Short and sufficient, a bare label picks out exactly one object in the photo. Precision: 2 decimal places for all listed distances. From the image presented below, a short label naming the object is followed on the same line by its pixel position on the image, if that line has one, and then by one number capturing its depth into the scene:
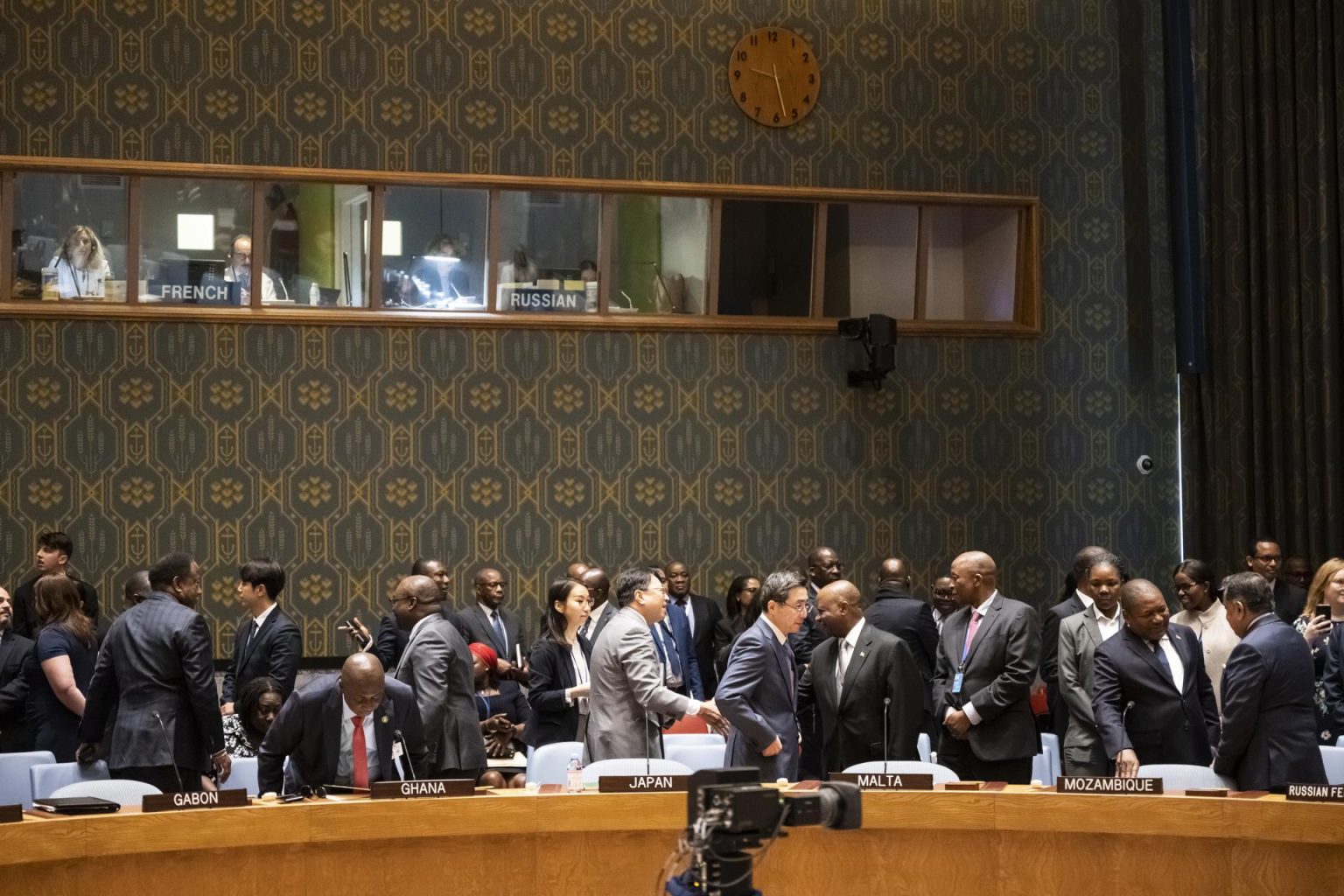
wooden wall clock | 11.73
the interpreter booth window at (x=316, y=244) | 11.12
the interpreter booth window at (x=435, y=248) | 11.30
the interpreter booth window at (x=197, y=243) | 10.96
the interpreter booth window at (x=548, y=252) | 11.45
